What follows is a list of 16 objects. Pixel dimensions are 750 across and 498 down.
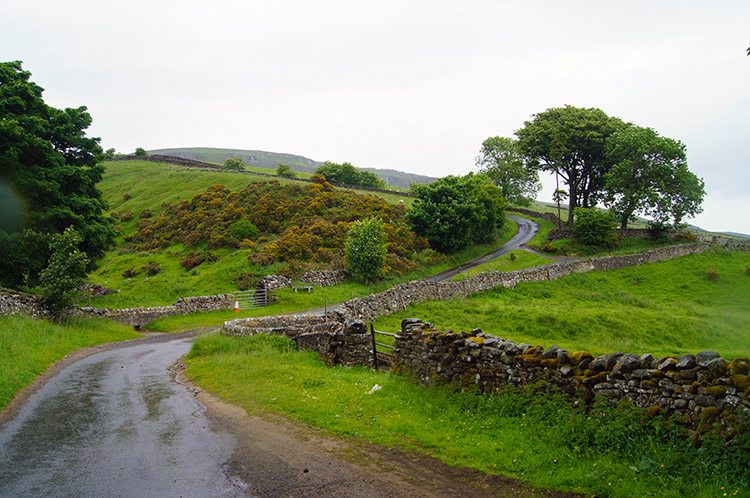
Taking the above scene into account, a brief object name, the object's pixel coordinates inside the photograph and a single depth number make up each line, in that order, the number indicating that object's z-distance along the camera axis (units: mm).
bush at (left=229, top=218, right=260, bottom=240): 51125
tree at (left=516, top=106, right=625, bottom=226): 56656
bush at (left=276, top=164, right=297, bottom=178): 103625
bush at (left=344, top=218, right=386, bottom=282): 38250
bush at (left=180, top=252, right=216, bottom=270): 45406
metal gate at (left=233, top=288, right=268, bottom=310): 34531
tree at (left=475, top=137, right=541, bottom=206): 80500
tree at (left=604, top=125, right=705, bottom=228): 49969
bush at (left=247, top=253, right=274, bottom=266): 41000
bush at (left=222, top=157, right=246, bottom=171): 108362
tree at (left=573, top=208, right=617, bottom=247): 52969
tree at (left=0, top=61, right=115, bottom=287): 26844
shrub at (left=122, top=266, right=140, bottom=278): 45156
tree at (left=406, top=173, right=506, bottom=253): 49500
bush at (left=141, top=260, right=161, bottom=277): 44984
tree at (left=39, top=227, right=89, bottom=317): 23969
